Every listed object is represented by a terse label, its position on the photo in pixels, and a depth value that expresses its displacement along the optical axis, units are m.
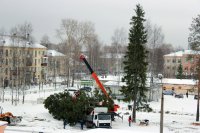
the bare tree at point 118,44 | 101.86
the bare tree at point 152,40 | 78.44
